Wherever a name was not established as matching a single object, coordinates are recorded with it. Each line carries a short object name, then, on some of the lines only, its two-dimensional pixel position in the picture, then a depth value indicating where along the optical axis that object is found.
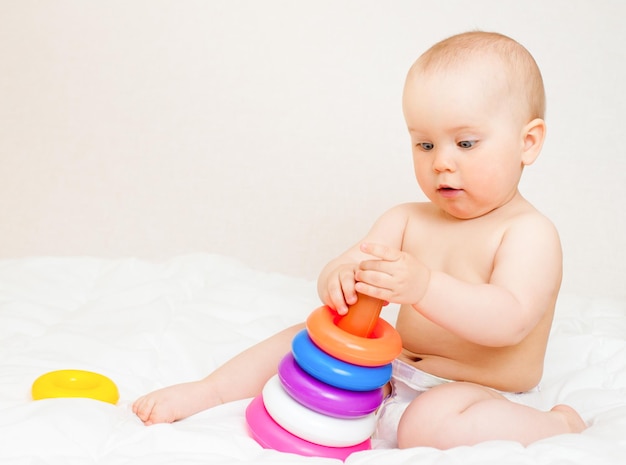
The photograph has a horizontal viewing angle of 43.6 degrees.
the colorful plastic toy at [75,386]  1.34
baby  1.25
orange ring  1.21
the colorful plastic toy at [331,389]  1.21
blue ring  1.21
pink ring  1.23
